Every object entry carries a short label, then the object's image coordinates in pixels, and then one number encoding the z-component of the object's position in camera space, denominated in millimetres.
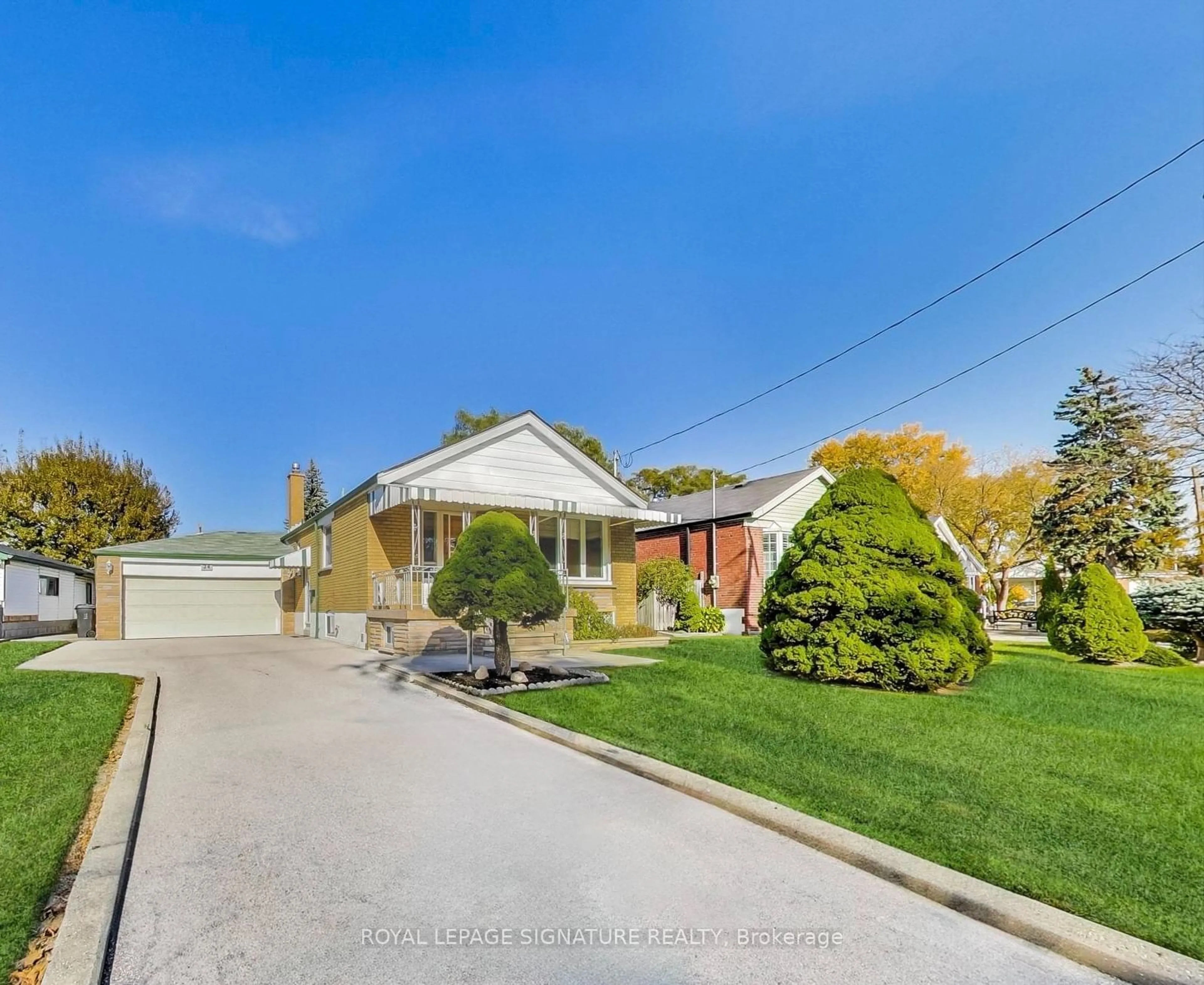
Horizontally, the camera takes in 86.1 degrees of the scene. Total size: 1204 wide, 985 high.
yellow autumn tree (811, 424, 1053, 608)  34312
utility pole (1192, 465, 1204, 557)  18094
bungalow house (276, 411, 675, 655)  14086
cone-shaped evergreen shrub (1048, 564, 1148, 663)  12172
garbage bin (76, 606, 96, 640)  21531
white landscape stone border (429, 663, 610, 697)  8672
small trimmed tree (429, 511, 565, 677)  8961
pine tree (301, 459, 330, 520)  49875
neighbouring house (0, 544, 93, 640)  20844
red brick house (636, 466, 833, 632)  20703
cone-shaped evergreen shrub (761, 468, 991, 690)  8508
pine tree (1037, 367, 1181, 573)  21469
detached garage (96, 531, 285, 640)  21516
